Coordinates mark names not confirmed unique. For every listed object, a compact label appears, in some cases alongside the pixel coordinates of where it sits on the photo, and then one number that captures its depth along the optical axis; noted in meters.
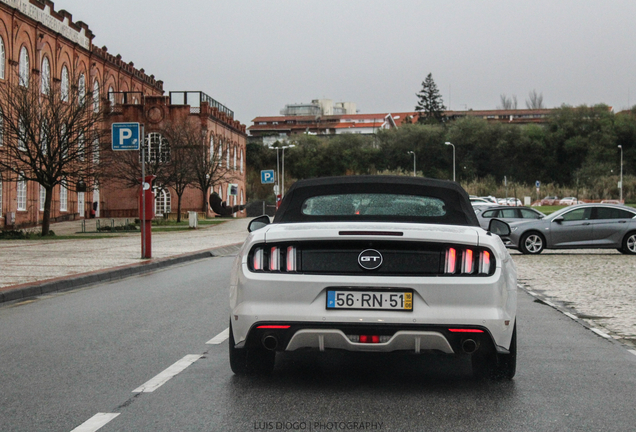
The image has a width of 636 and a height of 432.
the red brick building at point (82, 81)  45.28
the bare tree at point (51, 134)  33.94
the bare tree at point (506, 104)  161.07
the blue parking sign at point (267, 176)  45.70
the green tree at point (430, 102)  131.75
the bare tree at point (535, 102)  156.88
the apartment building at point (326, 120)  154.38
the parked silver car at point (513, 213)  27.05
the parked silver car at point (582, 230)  22.31
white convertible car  5.31
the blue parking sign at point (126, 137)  19.45
